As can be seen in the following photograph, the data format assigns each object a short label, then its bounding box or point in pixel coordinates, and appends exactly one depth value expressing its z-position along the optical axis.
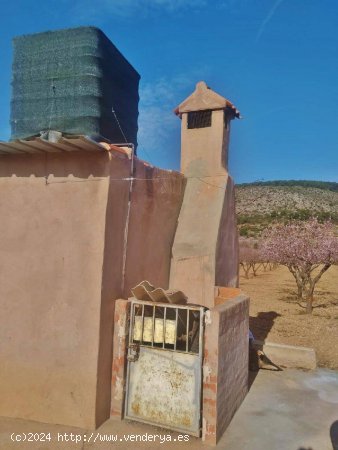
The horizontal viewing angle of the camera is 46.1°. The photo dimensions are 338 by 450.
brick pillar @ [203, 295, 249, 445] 6.07
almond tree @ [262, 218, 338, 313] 18.21
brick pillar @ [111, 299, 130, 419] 6.58
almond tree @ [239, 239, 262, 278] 35.12
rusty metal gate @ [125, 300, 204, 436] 6.18
